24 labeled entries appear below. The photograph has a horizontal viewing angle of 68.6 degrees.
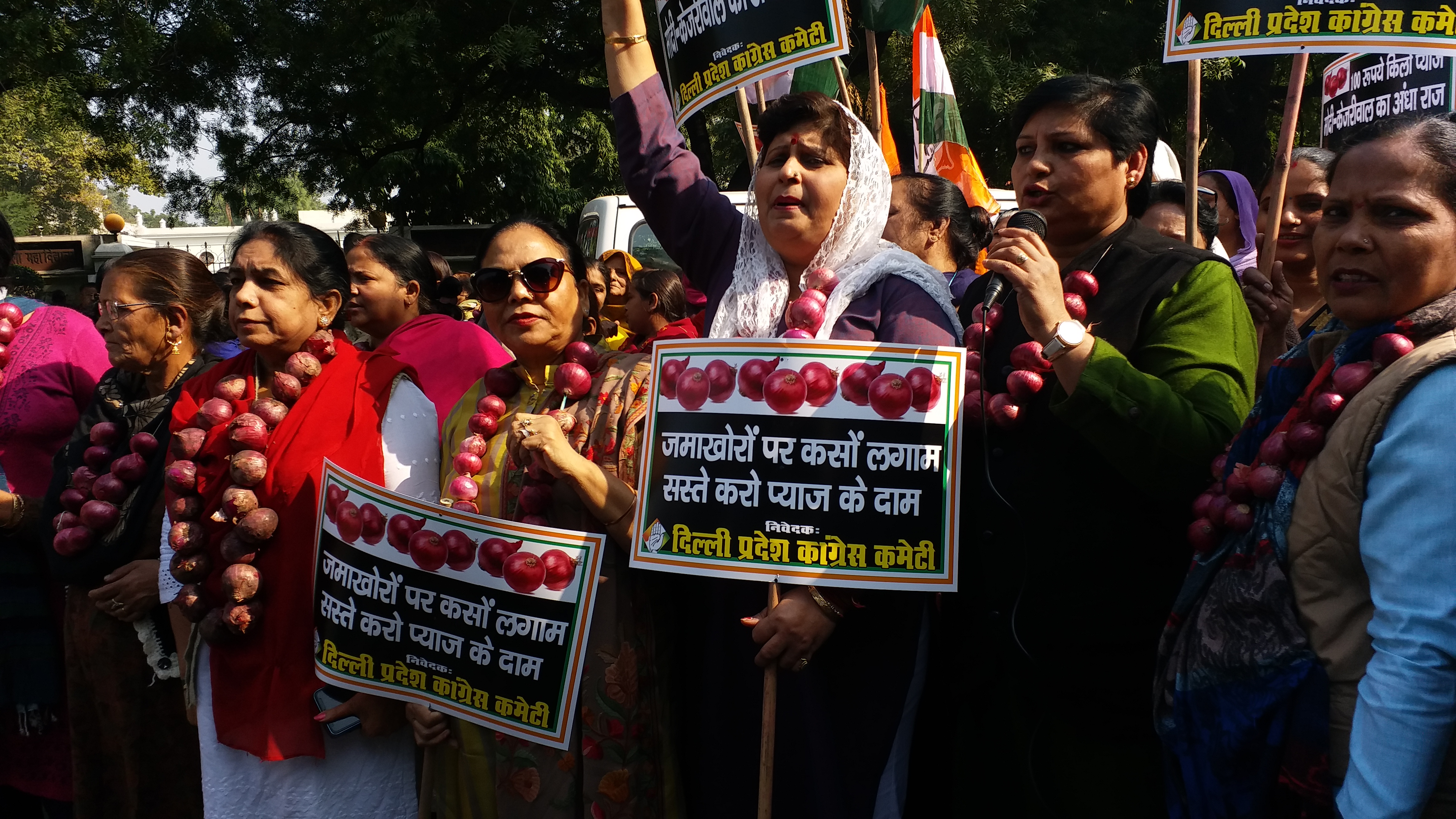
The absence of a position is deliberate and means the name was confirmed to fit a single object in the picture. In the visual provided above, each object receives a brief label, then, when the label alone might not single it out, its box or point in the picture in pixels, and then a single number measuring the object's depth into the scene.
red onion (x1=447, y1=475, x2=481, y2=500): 2.50
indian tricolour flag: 6.11
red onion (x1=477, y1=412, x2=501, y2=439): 2.59
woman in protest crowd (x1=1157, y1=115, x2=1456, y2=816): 1.50
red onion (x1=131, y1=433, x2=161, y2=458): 3.14
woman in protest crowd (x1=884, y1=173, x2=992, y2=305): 4.16
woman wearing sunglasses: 2.33
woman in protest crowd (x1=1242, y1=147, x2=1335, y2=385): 3.43
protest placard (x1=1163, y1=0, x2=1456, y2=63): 2.72
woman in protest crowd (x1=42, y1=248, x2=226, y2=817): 3.09
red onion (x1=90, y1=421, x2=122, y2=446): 3.22
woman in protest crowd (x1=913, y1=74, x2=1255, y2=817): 1.96
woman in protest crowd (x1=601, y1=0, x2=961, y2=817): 2.22
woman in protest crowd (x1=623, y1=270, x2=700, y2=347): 5.45
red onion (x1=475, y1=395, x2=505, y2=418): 2.62
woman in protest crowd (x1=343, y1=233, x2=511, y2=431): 3.51
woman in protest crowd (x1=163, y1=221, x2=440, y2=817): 2.68
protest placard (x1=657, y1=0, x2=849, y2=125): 3.31
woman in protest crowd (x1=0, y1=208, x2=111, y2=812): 3.44
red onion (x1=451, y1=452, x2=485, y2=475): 2.54
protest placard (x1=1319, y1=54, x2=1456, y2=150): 3.99
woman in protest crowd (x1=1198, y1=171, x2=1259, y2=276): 4.11
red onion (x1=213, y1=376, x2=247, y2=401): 2.91
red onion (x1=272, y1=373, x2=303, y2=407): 2.85
